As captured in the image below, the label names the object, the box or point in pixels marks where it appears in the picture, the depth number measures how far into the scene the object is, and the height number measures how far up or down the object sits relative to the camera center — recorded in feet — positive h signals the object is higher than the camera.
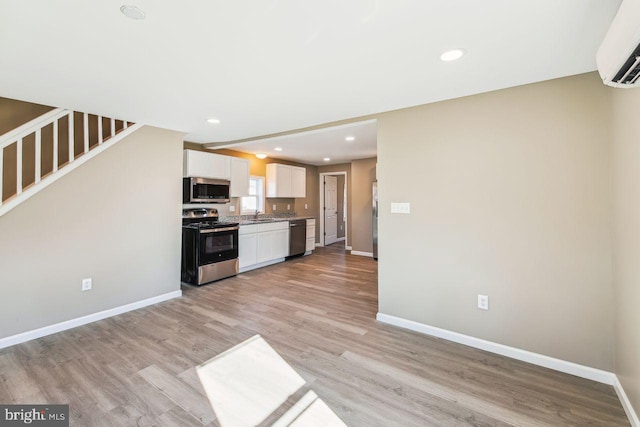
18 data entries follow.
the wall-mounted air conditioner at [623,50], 3.55 +2.40
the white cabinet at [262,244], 16.30 -1.76
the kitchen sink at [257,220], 17.47 -0.23
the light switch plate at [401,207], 9.39 +0.32
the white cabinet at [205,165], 14.42 +2.92
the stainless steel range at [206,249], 13.66 -1.68
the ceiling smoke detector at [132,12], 4.56 +3.53
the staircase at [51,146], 8.40 +2.50
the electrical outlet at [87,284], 9.71 -2.39
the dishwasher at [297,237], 19.86 -1.50
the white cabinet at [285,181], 20.33 +2.83
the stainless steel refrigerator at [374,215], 20.12 +0.05
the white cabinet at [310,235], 21.88 -1.51
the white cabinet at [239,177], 16.75 +2.52
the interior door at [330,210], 26.50 +0.67
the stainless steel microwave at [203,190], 14.47 +1.49
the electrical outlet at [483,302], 7.99 -2.55
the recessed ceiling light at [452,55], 5.87 +3.57
